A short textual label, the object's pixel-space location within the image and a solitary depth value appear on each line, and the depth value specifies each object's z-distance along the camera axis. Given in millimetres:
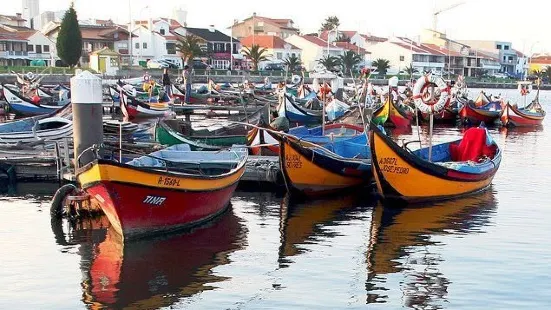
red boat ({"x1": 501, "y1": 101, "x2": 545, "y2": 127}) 41531
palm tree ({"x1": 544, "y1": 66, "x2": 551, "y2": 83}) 109125
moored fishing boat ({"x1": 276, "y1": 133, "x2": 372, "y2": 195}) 17000
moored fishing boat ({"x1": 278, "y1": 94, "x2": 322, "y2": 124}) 36431
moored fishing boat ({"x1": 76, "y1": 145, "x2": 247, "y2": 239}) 11977
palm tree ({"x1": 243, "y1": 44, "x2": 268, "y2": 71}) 81500
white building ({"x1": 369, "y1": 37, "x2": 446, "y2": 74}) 95125
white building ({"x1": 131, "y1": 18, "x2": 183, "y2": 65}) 81188
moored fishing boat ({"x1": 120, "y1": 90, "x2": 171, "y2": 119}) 38344
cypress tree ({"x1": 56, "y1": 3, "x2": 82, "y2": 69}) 63031
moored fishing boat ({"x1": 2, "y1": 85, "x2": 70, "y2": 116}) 37625
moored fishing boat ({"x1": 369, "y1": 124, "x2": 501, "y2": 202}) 16016
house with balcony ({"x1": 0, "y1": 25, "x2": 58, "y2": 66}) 73162
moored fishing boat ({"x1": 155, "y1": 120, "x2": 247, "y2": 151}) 20047
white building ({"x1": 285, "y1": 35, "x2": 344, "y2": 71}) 92312
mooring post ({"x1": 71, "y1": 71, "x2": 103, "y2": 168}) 14031
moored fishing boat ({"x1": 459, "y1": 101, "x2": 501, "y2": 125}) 42250
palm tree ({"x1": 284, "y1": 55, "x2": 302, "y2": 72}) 85062
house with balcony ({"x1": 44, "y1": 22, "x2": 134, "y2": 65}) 77625
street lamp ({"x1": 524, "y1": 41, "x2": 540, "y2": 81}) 112312
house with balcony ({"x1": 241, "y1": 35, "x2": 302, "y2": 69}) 90938
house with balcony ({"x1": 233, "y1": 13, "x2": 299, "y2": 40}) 106250
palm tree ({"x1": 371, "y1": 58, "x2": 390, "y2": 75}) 89062
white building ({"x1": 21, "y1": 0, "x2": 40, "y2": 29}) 98100
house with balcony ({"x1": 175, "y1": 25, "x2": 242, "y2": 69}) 85562
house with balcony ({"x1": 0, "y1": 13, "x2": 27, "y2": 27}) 87200
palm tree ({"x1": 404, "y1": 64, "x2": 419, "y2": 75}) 89812
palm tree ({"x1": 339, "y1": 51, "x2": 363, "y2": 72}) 84188
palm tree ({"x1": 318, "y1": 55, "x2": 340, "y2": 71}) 80438
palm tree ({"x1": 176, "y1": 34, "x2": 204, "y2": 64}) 73188
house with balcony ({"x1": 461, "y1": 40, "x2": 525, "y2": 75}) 117312
